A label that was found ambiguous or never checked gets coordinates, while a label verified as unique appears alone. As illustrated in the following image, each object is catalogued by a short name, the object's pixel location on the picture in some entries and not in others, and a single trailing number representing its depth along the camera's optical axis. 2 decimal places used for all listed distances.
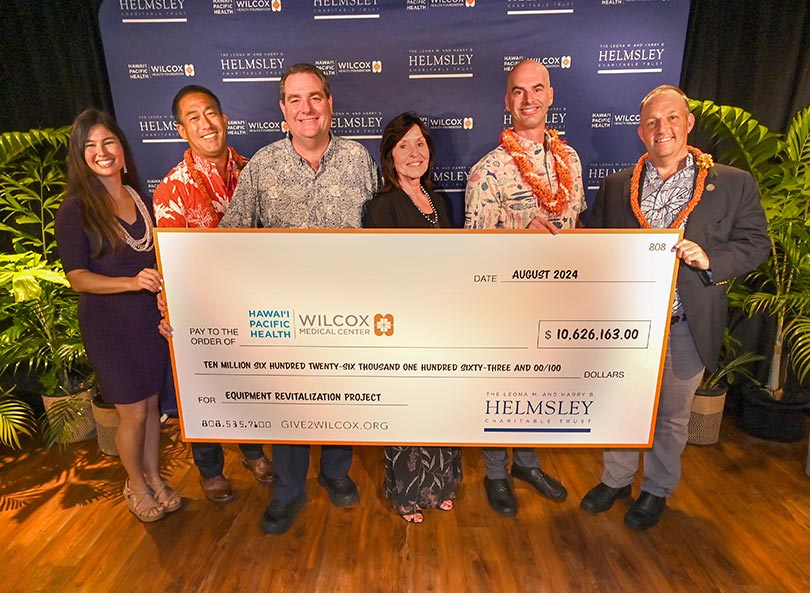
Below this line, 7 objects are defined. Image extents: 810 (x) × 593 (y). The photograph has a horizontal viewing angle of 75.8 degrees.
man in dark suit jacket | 1.97
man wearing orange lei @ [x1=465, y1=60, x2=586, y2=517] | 2.14
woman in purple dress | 2.00
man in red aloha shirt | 2.14
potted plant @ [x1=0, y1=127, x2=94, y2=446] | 2.67
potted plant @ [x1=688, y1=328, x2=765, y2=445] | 2.92
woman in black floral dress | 2.07
